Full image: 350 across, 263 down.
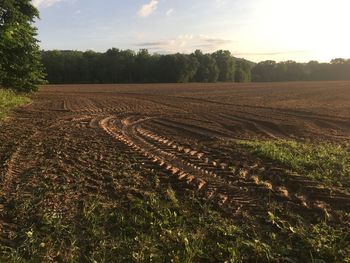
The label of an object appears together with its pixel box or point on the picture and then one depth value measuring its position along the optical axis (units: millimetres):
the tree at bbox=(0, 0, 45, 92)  20062
